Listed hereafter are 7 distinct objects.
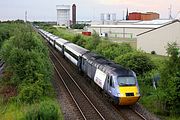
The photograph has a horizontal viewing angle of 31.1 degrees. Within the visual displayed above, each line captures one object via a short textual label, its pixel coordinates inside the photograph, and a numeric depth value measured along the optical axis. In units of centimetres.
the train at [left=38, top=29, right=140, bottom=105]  2059
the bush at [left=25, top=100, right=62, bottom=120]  1484
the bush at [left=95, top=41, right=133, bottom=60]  3779
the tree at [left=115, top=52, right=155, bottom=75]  3100
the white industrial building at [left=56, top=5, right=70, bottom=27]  19925
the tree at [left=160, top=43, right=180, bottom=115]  1967
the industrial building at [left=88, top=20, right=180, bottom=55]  4833
